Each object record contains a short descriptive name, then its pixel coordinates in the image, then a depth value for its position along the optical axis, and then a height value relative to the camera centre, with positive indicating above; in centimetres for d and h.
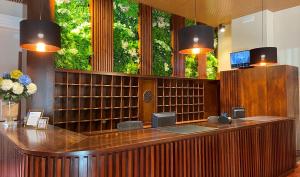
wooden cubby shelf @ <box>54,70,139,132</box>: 500 -17
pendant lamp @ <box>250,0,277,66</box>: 475 +71
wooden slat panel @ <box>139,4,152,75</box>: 645 +144
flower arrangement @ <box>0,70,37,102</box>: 301 +7
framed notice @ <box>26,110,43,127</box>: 307 -31
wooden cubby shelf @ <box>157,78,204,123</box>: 679 -13
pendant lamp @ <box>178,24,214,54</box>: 353 +79
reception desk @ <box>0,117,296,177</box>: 181 -55
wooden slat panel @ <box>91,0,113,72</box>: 562 +133
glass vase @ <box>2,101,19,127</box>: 315 -25
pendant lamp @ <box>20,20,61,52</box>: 278 +68
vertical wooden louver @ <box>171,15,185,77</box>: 721 +111
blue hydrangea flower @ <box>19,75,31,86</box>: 311 +16
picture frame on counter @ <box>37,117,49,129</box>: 298 -37
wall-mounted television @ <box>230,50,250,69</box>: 689 +97
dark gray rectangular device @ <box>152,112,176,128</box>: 346 -38
